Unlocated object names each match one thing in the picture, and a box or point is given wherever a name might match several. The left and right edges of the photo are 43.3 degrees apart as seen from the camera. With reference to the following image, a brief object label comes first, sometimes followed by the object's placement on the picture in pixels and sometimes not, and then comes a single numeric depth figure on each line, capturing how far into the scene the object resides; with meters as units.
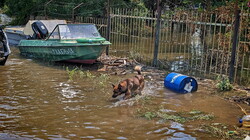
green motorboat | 12.33
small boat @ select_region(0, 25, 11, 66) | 12.36
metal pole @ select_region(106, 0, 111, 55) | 14.35
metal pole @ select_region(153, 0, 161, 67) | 12.04
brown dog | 7.93
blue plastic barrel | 9.09
